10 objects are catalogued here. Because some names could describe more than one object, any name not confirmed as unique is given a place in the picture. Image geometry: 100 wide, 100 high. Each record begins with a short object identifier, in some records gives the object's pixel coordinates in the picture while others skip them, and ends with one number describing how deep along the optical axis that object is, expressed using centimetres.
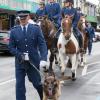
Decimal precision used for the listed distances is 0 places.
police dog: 885
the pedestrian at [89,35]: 2201
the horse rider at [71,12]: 1534
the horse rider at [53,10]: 1708
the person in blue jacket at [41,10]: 1731
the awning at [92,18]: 7811
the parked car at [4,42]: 2531
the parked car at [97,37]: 5538
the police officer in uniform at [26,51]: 919
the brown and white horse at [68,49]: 1466
